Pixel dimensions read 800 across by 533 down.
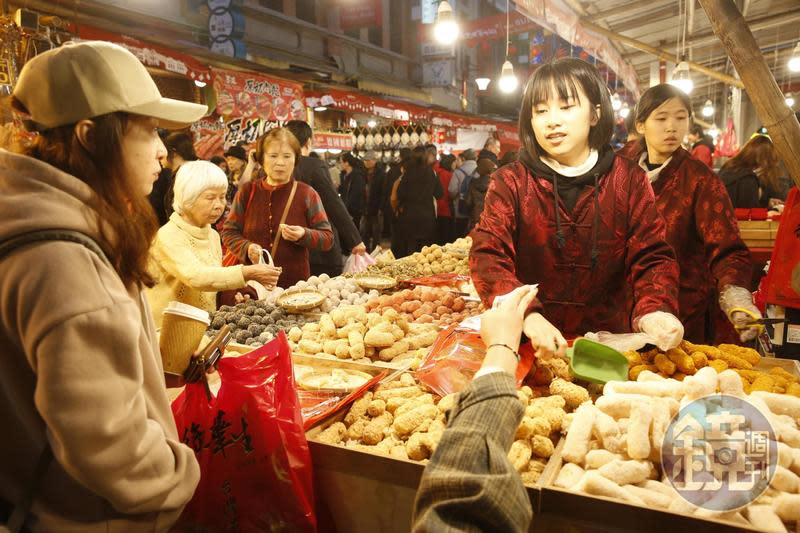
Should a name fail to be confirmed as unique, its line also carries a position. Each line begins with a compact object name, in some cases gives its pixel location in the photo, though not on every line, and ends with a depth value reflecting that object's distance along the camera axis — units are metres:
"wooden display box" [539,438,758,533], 1.29
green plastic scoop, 2.02
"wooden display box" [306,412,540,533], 1.64
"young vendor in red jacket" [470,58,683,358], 2.18
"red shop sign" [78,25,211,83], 6.83
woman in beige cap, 1.03
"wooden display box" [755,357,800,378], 2.26
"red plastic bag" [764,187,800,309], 3.56
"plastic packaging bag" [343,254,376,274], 5.26
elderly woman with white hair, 3.23
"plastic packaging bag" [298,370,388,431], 1.97
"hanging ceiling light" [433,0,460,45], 8.38
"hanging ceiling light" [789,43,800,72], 9.41
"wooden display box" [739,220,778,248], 5.80
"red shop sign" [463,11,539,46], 15.64
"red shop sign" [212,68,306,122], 8.88
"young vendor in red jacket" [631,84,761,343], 2.90
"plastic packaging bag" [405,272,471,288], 4.32
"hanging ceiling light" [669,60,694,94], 7.64
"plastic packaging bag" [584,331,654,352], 2.10
